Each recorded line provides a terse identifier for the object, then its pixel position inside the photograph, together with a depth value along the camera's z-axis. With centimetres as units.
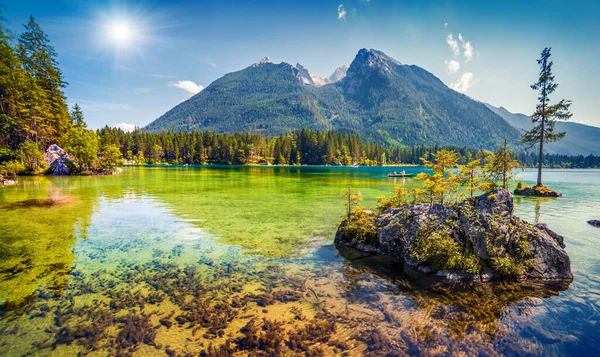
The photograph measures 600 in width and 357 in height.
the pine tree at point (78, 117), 10212
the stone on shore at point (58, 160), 7346
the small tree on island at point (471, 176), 1608
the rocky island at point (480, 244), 1238
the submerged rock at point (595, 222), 2236
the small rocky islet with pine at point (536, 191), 4049
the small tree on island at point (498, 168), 1644
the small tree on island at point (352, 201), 1774
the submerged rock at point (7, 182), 4716
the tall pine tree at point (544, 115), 4272
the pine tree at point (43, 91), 6869
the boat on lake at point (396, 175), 8706
